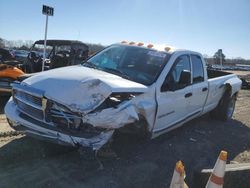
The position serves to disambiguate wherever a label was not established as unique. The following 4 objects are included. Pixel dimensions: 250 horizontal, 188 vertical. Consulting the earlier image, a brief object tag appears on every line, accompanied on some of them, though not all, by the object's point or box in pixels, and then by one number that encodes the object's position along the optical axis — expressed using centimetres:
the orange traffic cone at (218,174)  190
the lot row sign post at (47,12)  635
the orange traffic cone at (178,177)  185
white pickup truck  236
